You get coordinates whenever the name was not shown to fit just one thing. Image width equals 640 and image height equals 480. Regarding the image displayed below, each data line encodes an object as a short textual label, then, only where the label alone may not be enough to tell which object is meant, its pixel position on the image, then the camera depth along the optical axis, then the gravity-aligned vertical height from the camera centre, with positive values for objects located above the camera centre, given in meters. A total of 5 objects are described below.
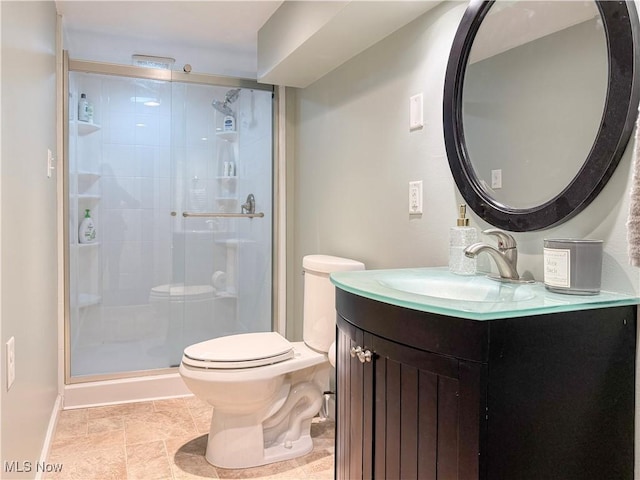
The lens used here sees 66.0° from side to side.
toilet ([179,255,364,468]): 2.00 -0.69
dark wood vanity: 0.96 -0.36
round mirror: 1.17 +0.32
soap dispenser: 1.52 -0.07
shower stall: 3.01 +0.03
